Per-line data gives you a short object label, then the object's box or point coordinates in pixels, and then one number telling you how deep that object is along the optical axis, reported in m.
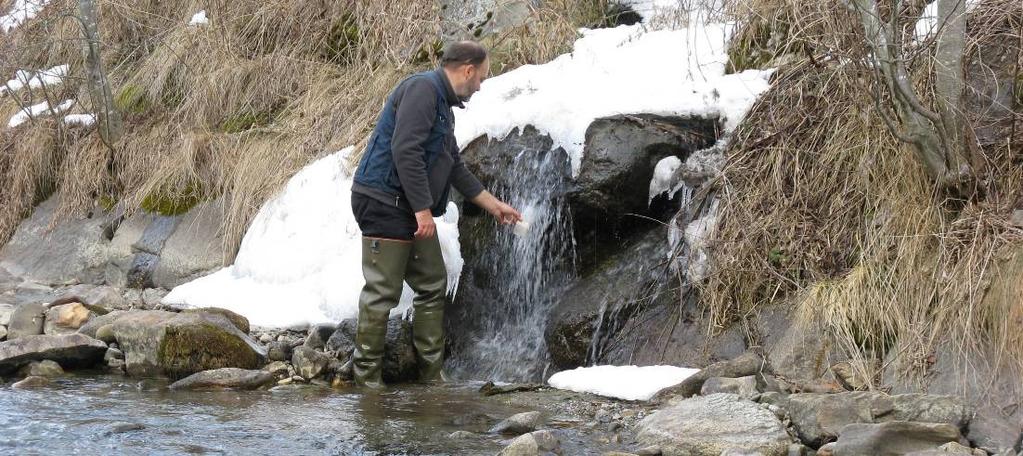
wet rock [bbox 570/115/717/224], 6.60
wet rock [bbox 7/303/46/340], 7.18
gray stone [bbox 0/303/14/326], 7.41
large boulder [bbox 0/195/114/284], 9.17
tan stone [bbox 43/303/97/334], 7.17
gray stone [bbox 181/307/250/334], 6.78
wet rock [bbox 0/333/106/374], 6.23
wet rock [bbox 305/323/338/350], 6.70
